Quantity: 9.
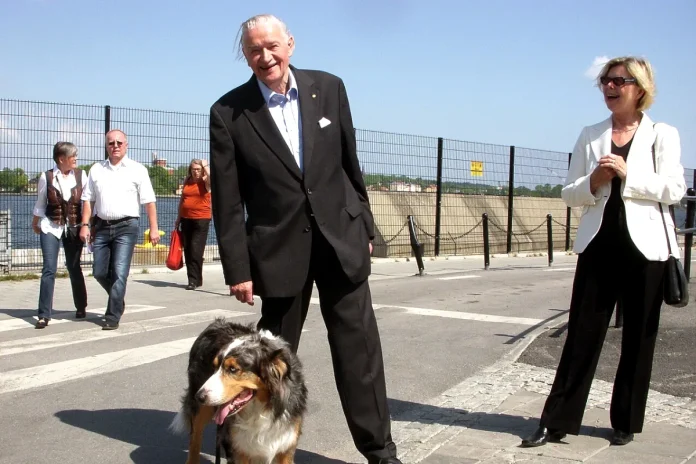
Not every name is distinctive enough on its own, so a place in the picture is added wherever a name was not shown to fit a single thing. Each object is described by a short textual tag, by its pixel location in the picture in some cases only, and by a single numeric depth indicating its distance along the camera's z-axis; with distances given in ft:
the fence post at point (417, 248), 47.23
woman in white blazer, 14.28
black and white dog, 11.75
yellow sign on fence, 65.98
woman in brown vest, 27.96
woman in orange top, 39.47
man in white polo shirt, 27.17
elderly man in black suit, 12.83
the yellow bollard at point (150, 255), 47.42
